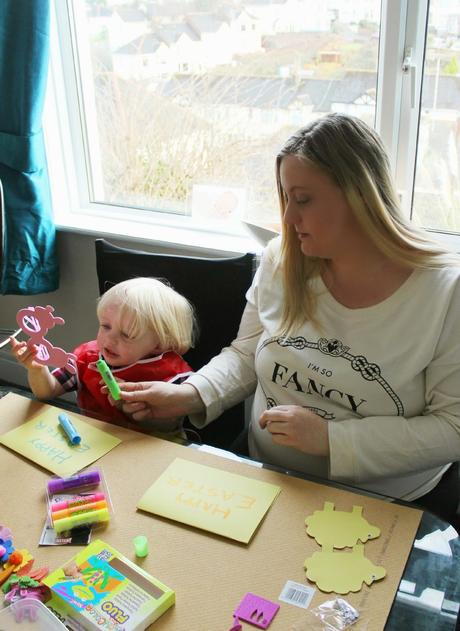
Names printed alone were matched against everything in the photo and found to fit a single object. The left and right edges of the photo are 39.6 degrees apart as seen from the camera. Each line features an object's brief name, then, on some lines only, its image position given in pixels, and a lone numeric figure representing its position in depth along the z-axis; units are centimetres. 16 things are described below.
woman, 119
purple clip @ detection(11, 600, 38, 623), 84
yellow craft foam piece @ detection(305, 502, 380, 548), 95
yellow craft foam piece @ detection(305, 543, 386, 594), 88
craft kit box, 83
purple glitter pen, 108
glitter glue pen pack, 100
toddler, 144
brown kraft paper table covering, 85
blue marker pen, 121
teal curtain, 205
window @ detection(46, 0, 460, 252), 186
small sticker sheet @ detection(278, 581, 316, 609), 86
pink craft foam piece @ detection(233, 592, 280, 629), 83
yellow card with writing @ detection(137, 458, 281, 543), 100
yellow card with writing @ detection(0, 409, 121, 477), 115
